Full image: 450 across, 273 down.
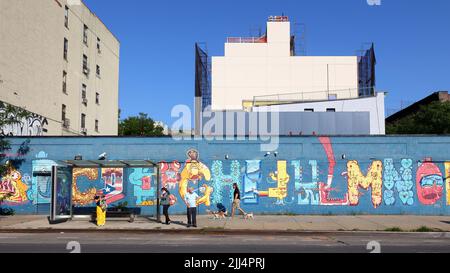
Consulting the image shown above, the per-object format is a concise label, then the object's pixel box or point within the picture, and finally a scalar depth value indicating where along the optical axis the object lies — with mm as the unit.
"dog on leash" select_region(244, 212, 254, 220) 23547
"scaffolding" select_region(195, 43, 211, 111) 58406
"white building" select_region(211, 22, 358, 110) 59281
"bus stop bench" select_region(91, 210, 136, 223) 22531
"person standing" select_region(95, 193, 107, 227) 20984
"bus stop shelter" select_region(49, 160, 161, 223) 22016
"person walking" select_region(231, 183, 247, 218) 23809
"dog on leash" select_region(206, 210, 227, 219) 23917
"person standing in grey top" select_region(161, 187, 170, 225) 21094
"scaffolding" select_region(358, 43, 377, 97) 56719
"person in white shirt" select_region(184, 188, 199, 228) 20234
